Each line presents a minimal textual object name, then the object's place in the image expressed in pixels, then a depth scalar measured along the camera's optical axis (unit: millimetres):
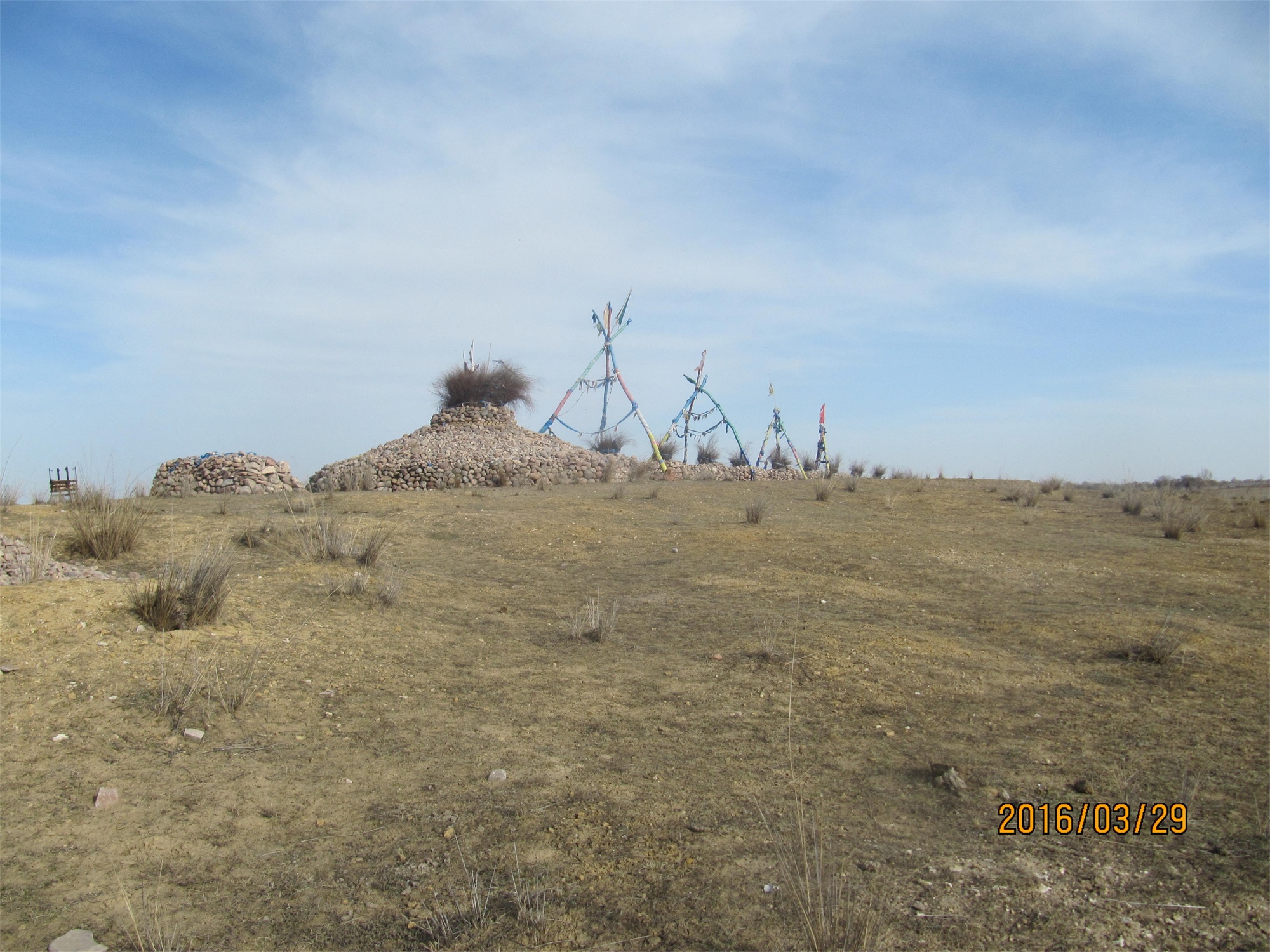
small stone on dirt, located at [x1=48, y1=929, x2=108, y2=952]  2641
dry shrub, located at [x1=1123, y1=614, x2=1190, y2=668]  6043
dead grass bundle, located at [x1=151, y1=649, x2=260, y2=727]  4504
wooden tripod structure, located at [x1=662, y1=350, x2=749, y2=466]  31828
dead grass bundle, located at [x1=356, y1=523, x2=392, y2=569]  8469
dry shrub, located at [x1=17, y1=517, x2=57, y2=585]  6320
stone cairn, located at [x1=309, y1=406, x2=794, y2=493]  21141
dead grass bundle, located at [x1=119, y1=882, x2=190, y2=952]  2566
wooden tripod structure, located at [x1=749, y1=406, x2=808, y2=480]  32500
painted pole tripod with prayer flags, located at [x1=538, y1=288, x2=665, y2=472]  29234
